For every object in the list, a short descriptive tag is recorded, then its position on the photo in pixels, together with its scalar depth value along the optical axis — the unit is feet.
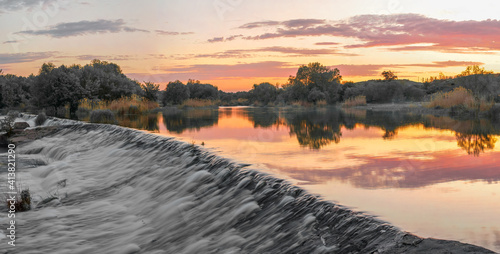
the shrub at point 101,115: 92.43
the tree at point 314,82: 209.05
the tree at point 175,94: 214.90
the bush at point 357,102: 162.30
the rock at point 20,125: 74.92
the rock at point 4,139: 63.82
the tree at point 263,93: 268.82
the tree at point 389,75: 254.37
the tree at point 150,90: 167.12
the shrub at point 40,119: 93.04
